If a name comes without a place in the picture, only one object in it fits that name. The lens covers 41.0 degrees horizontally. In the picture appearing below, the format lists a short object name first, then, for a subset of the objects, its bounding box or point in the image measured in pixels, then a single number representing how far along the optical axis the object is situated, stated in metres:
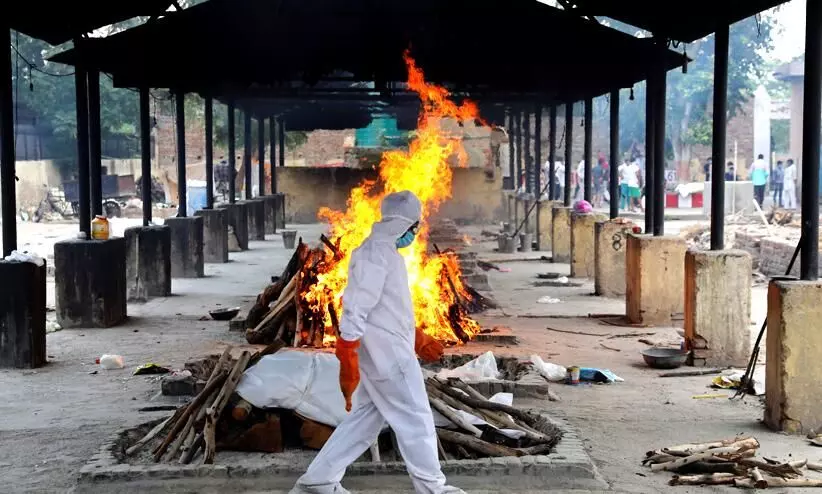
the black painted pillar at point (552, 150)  26.59
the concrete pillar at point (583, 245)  20.97
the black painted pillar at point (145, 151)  18.33
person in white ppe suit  6.62
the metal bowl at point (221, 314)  15.54
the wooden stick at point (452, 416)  7.78
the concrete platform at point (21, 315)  11.77
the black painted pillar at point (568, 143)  24.19
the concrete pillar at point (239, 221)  27.12
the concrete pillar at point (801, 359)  8.71
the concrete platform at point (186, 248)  21.06
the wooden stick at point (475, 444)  7.58
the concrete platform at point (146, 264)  18.00
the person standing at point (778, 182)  41.19
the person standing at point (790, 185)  38.78
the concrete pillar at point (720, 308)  11.87
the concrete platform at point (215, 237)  24.14
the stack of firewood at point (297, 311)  12.03
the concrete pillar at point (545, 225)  27.14
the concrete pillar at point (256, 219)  30.58
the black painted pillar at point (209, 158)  23.92
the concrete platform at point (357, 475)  7.18
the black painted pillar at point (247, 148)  29.72
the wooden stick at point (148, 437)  7.78
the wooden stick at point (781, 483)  7.25
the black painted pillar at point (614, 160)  19.22
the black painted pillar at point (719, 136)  11.95
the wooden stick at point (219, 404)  7.52
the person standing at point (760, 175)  38.22
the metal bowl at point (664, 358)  11.85
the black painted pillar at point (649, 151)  15.64
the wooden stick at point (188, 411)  7.63
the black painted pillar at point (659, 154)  15.00
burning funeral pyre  12.16
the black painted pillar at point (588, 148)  22.25
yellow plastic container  14.90
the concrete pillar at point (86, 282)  14.51
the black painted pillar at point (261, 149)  33.16
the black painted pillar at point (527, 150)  31.33
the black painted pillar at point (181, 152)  20.95
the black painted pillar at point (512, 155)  36.68
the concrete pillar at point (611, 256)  18.03
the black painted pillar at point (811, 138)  9.02
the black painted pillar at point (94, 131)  15.72
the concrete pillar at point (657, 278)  14.66
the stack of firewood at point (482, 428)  7.64
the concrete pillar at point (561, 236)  24.28
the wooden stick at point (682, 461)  7.63
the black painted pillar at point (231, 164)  27.41
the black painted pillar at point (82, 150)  14.78
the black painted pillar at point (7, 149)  11.98
